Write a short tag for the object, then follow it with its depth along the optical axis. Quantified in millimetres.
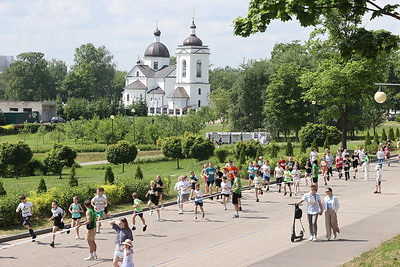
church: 132125
